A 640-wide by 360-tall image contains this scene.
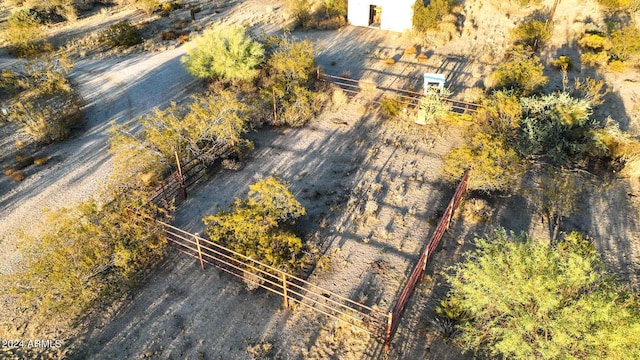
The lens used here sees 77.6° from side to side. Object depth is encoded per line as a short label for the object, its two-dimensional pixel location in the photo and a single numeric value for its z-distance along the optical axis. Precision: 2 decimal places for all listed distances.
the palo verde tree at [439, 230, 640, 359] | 7.67
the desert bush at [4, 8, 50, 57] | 24.88
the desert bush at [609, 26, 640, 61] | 20.22
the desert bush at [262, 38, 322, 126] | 18.17
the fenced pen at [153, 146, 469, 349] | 9.83
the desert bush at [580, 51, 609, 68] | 20.78
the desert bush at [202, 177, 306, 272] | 11.27
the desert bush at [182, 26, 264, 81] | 19.94
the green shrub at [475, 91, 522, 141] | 15.30
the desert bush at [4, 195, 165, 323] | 10.10
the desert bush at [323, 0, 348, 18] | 27.47
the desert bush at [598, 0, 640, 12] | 25.92
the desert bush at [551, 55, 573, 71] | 20.61
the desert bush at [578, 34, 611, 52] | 21.94
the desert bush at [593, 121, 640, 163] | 14.84
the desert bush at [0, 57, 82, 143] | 17.09
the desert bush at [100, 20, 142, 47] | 26.06
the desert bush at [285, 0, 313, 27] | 27.44
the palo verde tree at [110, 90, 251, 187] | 13.99
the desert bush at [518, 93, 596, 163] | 15.22
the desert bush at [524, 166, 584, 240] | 13.01
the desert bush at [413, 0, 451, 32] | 24.53
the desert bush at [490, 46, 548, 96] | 17.52
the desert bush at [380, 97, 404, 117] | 18.14
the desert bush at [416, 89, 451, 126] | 17.31
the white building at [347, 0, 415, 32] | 25.41
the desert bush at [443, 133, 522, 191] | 13.24
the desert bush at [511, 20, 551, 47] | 22.66
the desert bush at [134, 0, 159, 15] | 30.15
